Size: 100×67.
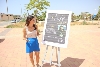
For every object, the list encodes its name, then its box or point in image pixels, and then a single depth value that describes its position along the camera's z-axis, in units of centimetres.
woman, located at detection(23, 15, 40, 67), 201
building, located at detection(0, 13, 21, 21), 4570
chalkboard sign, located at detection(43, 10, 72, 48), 199
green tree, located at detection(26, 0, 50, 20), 758
